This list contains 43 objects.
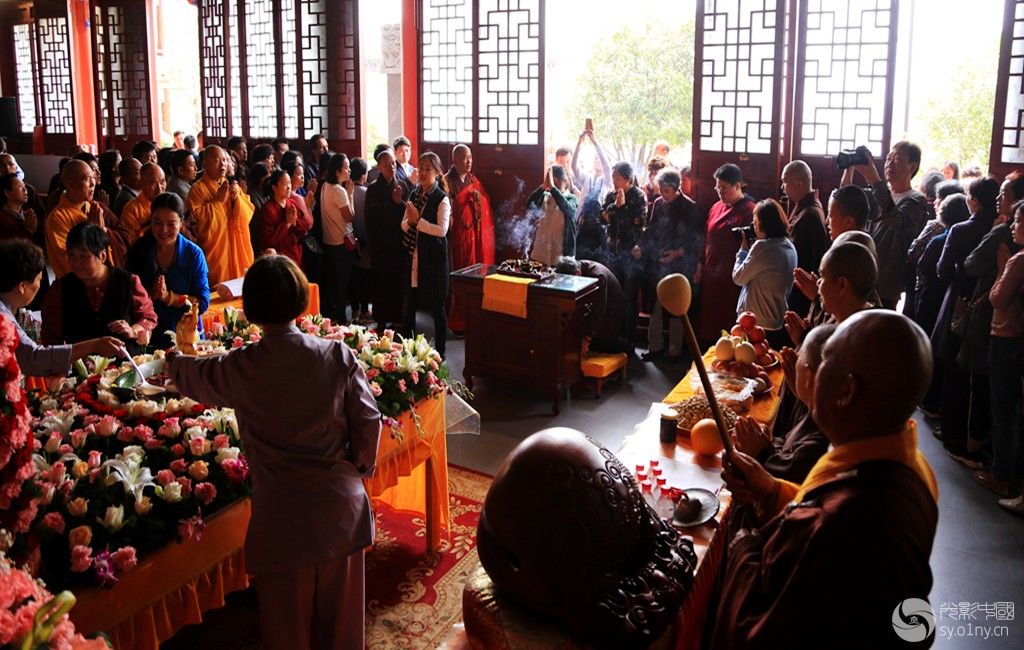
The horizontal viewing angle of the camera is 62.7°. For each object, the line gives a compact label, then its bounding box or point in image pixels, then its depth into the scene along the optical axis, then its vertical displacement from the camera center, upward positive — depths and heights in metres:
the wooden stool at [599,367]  6.20 -1.44
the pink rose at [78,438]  2.72 -0.87
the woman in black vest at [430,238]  6.70 -0.56
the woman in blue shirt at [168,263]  4.29 -0.49
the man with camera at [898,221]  5.63 -0.33
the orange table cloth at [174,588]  2.31 -1.23
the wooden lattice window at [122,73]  11.75 +1.32
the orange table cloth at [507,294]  5.84 -0.87
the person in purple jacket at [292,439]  2.37 -0.78
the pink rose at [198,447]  2.72 -0.89
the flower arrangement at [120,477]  2.26 -0.93
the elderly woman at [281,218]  6.91 -0.41
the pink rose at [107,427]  2.79 -0.85
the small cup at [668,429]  3.29 -1.00
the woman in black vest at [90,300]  3.65 -0.58
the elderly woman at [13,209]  5.97 -0.31
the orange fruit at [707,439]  3.11 -0.98
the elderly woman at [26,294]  3.13 -0.48
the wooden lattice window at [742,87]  6.95 +0.70
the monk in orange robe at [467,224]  7.95 -0.52
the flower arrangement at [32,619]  1.25 -0.68
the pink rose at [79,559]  2.20 -1.01
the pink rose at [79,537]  2.24 -0.98
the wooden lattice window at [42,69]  12.76 +1.51
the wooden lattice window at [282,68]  9.59 +1.18
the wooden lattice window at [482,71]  8.12 +0.96
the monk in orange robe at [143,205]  5.57 -0.26
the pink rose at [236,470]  2.70 -0.96
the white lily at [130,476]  2.48 -0.91
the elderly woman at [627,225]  7.07 -0.46
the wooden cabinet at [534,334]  5.76 -1.15
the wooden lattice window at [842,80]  6.59 +0.72
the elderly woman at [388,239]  7.57 -0.64
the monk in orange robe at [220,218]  6.12 -0.37
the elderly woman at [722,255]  6.68 -0.69
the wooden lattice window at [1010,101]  5.90 +0.50
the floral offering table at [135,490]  2.23 -0.96
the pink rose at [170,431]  2.85 -0.88
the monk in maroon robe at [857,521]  1.45 -0.62
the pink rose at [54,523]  2.25 -0.94
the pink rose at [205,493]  2.58 -0.99
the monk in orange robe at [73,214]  5.26 -0.30
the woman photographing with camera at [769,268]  5.11 -0.59
